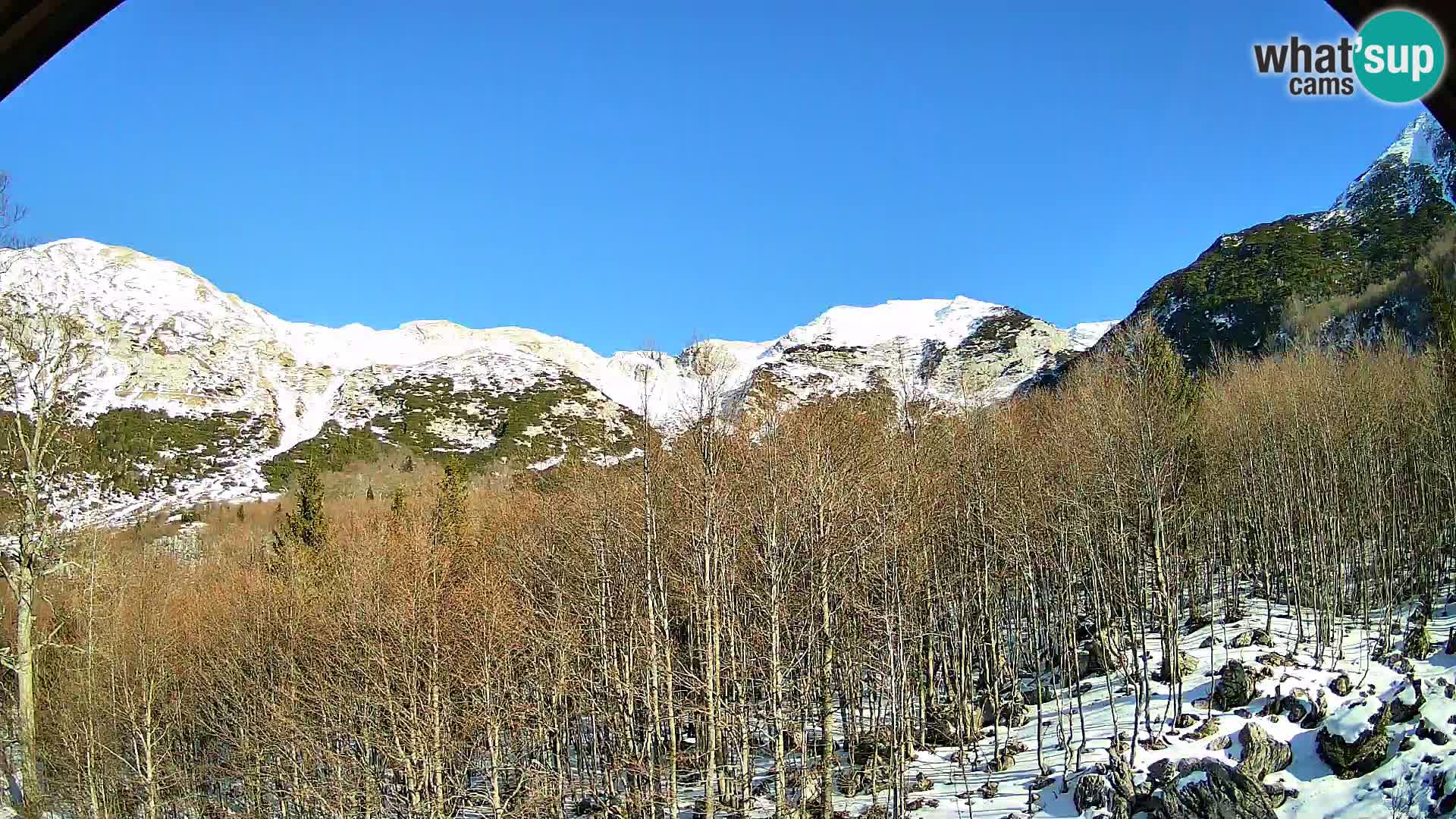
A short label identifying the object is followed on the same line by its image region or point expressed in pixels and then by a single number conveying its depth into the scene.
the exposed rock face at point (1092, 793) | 18.59
